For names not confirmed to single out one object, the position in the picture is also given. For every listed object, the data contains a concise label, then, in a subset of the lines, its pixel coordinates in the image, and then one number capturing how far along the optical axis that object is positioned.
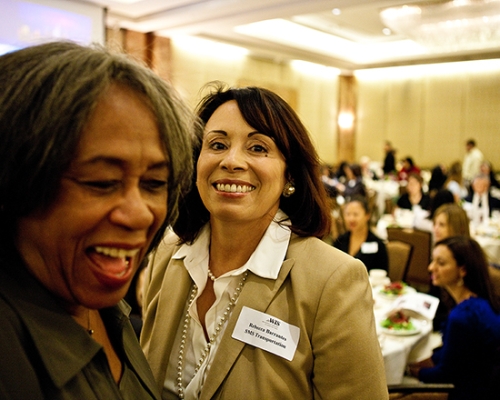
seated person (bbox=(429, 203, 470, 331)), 4.20
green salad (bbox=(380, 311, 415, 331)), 2.95
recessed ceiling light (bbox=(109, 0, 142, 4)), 7.05
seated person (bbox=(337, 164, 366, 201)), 7.82
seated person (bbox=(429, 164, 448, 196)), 8.98
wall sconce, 14.58
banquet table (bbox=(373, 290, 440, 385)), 2.70
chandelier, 7.89
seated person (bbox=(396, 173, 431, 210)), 7.20
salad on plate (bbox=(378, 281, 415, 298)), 3.62
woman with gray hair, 0.60
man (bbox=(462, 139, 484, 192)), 11.49
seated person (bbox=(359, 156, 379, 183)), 11.24
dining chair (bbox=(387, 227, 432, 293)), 5.00
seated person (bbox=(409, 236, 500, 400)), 2.54
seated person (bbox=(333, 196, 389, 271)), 4.14
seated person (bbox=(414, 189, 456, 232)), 5.65
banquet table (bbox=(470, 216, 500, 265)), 5.66
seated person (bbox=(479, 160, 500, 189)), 8.96
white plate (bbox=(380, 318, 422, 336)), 2.87
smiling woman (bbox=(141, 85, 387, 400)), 1.20
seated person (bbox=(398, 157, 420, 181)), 10.45
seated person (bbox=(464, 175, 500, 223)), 6.88
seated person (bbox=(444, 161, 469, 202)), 7.93
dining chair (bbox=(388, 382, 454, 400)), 1.93
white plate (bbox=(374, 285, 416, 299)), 3.58
